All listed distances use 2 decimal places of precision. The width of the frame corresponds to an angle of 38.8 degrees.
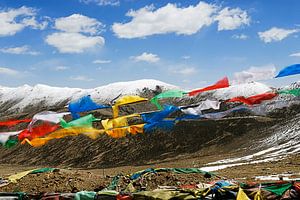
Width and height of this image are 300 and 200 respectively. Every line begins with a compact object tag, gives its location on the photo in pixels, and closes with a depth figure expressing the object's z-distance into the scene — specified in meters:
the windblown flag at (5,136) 13.37
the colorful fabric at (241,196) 9.16
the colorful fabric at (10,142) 13.55
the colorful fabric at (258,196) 9.16
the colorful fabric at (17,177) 14.34
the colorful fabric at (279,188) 9.27
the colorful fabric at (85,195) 10.36
